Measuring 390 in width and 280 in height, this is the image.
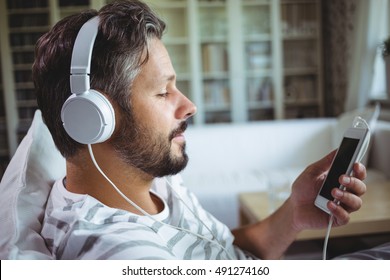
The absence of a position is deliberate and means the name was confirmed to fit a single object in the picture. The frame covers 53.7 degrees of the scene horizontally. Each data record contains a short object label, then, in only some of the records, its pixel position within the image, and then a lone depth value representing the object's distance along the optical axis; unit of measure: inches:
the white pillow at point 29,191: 18.0
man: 18.2
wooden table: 28.5
